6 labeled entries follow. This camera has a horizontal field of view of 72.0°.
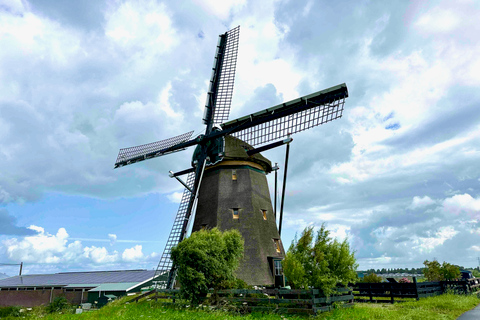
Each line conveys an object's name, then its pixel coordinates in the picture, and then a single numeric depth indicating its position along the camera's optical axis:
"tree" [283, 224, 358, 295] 12.63
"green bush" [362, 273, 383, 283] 20.53
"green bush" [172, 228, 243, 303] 15.00
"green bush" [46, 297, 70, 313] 24.83
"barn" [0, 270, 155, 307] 27.96
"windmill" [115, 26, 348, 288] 19.02
